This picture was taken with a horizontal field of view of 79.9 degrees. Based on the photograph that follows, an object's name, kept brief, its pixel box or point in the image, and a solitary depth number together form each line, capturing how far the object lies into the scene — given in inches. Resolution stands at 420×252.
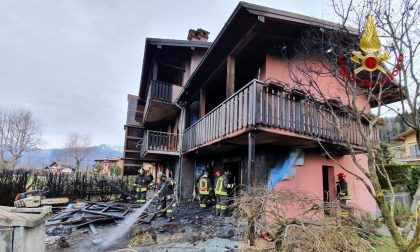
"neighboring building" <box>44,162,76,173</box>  2305.6
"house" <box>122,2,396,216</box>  294.4
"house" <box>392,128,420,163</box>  1114.5
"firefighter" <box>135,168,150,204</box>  481.1
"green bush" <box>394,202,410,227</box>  366.3
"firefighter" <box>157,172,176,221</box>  392.5
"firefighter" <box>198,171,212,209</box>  422.4
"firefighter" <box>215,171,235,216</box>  366.3
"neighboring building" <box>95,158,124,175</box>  1983.8
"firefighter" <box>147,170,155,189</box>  500.3
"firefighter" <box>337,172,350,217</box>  372.2
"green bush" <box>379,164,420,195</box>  546.0
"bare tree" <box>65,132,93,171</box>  2485.2
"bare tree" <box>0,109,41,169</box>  1692.9
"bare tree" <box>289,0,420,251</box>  131.0
